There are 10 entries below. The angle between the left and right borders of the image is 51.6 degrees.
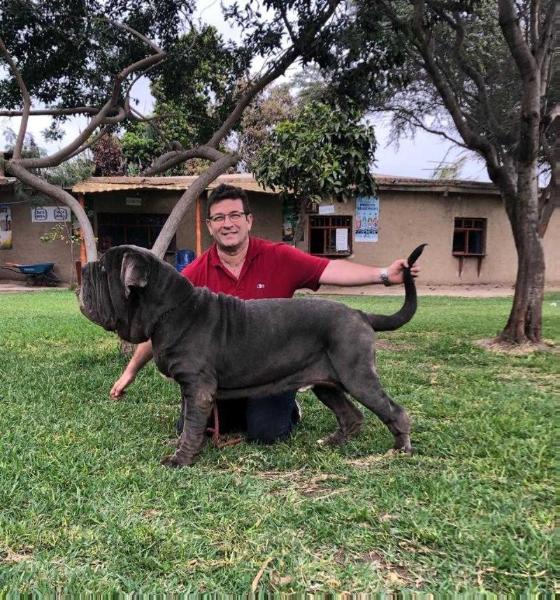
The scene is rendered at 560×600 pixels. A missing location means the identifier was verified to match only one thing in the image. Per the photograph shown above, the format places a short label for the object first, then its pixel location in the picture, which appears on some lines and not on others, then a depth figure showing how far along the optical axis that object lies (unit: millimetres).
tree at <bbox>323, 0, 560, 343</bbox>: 7570
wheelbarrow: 18109
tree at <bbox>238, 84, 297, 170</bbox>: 26953
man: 3900
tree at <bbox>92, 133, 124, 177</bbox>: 26359
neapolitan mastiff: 3398
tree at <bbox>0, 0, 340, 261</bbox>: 7258
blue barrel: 17844
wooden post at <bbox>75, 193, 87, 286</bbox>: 16284
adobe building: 18828
